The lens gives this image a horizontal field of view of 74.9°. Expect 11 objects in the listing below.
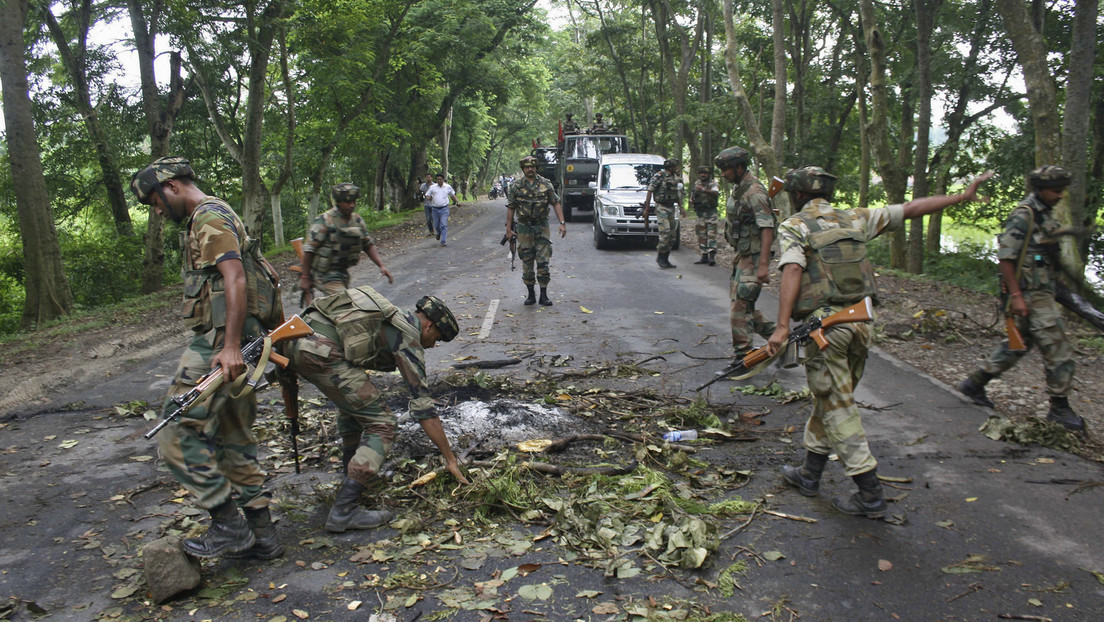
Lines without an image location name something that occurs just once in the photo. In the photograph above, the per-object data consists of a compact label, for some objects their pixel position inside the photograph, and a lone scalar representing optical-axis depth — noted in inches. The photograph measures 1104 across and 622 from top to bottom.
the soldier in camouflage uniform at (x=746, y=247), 257.6
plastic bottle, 201.8
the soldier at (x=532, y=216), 383.9
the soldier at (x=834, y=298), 155.3
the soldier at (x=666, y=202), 548.1
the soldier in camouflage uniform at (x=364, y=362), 152.3
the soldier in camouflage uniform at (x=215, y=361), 135.7
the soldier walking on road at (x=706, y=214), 542.3
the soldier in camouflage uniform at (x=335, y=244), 254.1
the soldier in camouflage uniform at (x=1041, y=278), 202.7
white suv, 643.5
